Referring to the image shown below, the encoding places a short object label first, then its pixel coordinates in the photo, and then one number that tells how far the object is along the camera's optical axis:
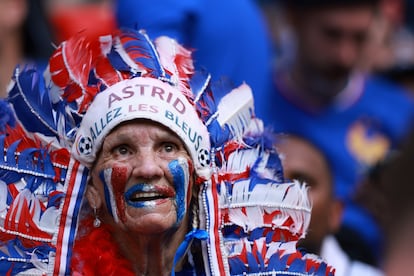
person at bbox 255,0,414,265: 11.55
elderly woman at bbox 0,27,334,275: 5.70
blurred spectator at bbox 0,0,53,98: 9.63
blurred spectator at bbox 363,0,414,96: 13.63
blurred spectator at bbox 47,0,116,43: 11.64
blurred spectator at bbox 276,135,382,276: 8.41
